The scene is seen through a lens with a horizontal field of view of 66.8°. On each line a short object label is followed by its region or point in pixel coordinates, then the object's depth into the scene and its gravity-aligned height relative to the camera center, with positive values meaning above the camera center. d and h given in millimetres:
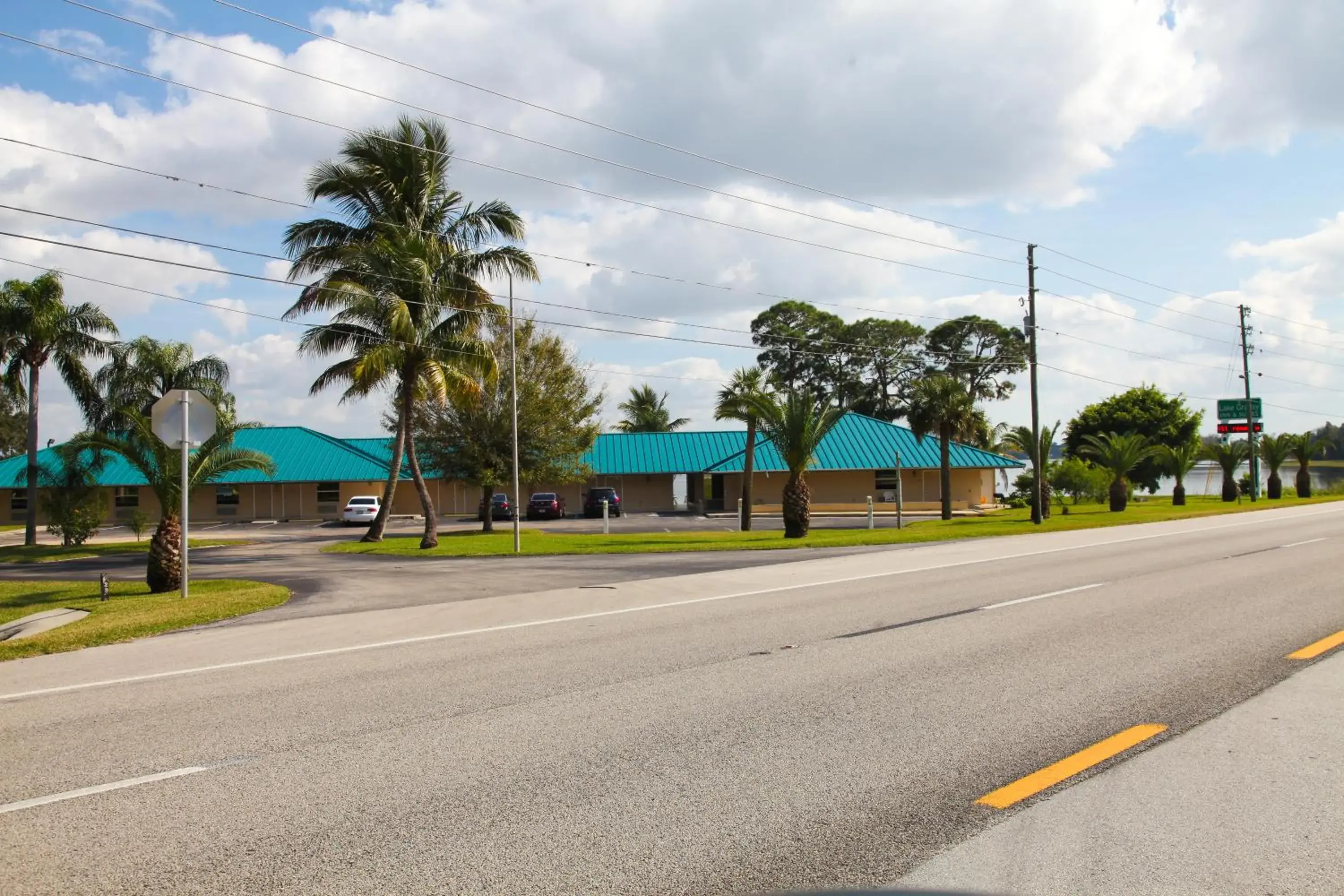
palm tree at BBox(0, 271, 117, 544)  35438 +5901
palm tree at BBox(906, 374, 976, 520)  45750 +3294
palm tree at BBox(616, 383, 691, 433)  73562 +5529
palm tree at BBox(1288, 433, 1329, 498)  61844 +1448
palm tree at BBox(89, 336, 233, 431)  39500 +4940
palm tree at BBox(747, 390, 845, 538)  32125 +1734
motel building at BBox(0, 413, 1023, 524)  55188 +778
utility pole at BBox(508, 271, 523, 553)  28266 +3318
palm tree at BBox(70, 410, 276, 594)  18562 +602
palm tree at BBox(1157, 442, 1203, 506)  54094 +981
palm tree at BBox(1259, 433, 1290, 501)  60281 +1371
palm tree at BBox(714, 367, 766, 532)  34969 +3022
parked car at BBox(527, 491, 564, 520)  52375 -785
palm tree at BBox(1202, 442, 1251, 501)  56688 +1090
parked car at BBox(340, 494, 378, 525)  49125 -788
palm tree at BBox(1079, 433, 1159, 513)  45406 +928
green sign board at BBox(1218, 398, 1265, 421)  63094 +4245
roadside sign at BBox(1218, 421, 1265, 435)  62594 +2974
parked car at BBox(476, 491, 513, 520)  54875 -849
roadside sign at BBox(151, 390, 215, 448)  16281 +1294
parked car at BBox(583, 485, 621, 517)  54500 -611
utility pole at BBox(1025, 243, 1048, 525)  37938 +4550
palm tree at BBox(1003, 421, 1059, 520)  43469 +1589
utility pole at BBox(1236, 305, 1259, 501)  60000 +3095
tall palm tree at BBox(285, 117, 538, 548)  30094 +6889
